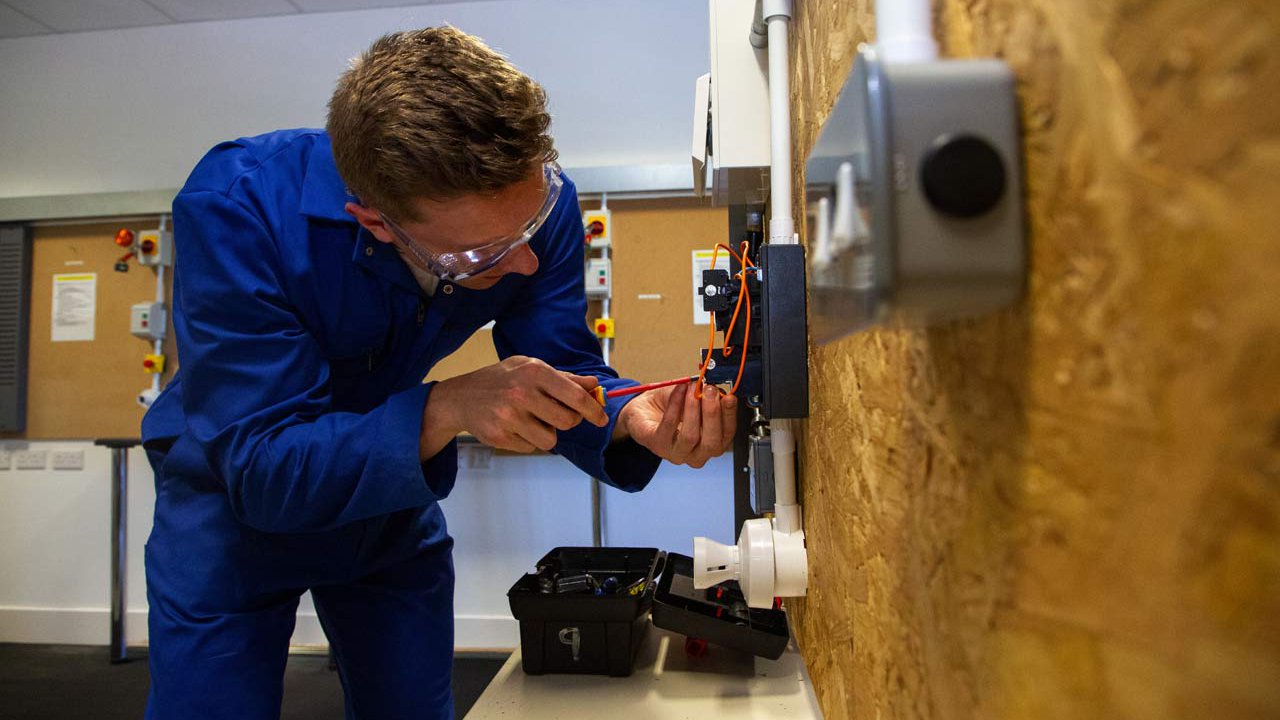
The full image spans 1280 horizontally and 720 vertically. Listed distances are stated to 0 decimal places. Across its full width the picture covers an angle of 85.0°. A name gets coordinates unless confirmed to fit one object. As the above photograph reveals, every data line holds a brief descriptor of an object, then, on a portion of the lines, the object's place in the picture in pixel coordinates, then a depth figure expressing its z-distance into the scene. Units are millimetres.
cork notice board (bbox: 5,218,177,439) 3049
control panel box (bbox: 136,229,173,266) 2979
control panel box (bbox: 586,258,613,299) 2818
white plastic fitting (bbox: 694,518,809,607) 1002
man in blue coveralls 907
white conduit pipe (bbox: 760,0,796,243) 993
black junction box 931
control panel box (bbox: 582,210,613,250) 2830
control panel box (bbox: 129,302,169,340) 2951
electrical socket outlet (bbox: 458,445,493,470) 2951
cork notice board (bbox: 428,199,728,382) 2867
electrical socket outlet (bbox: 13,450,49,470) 3125
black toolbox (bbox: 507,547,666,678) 1006
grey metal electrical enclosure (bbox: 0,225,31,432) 3064
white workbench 910
